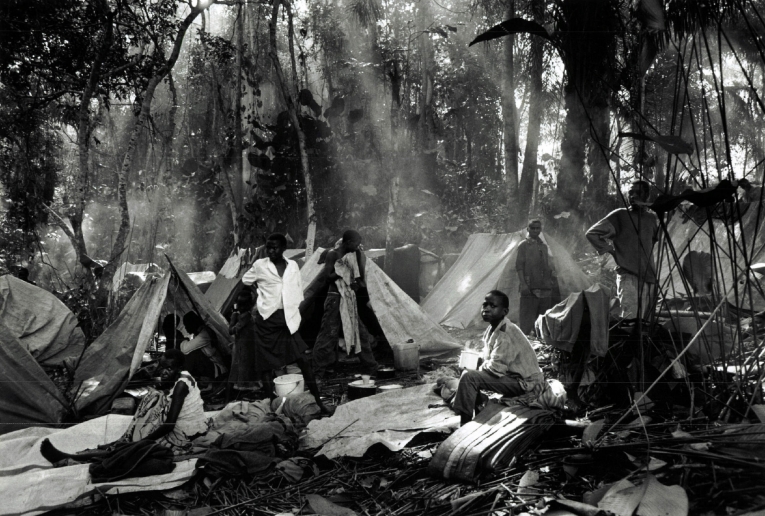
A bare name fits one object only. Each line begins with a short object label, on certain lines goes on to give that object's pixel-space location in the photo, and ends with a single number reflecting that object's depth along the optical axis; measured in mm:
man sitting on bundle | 3867
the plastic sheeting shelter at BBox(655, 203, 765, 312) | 7207
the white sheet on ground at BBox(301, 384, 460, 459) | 3779
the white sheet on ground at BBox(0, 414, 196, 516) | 3113
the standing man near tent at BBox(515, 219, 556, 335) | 6910
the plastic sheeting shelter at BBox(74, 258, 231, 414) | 5761
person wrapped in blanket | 3695
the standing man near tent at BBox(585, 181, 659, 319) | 4641
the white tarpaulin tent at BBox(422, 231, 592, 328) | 8086
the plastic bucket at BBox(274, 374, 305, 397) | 5016
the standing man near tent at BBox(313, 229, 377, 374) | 6574
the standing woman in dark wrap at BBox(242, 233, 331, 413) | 5129
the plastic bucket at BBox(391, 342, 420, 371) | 6311
